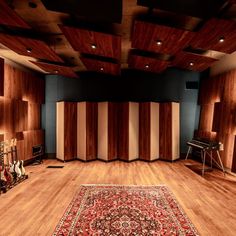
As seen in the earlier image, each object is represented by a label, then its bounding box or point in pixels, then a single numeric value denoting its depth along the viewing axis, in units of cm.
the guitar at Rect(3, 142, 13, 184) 405
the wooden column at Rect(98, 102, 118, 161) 639
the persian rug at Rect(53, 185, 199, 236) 256
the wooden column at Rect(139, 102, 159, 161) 629
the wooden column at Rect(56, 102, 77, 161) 639
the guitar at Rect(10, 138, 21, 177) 445
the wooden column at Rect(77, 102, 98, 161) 635
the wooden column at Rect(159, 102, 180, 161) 627
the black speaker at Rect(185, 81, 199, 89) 685
